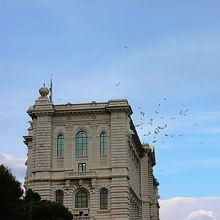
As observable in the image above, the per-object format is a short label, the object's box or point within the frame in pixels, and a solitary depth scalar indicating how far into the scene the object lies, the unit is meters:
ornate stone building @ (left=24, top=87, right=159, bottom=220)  79.50
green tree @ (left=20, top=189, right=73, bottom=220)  63.34
